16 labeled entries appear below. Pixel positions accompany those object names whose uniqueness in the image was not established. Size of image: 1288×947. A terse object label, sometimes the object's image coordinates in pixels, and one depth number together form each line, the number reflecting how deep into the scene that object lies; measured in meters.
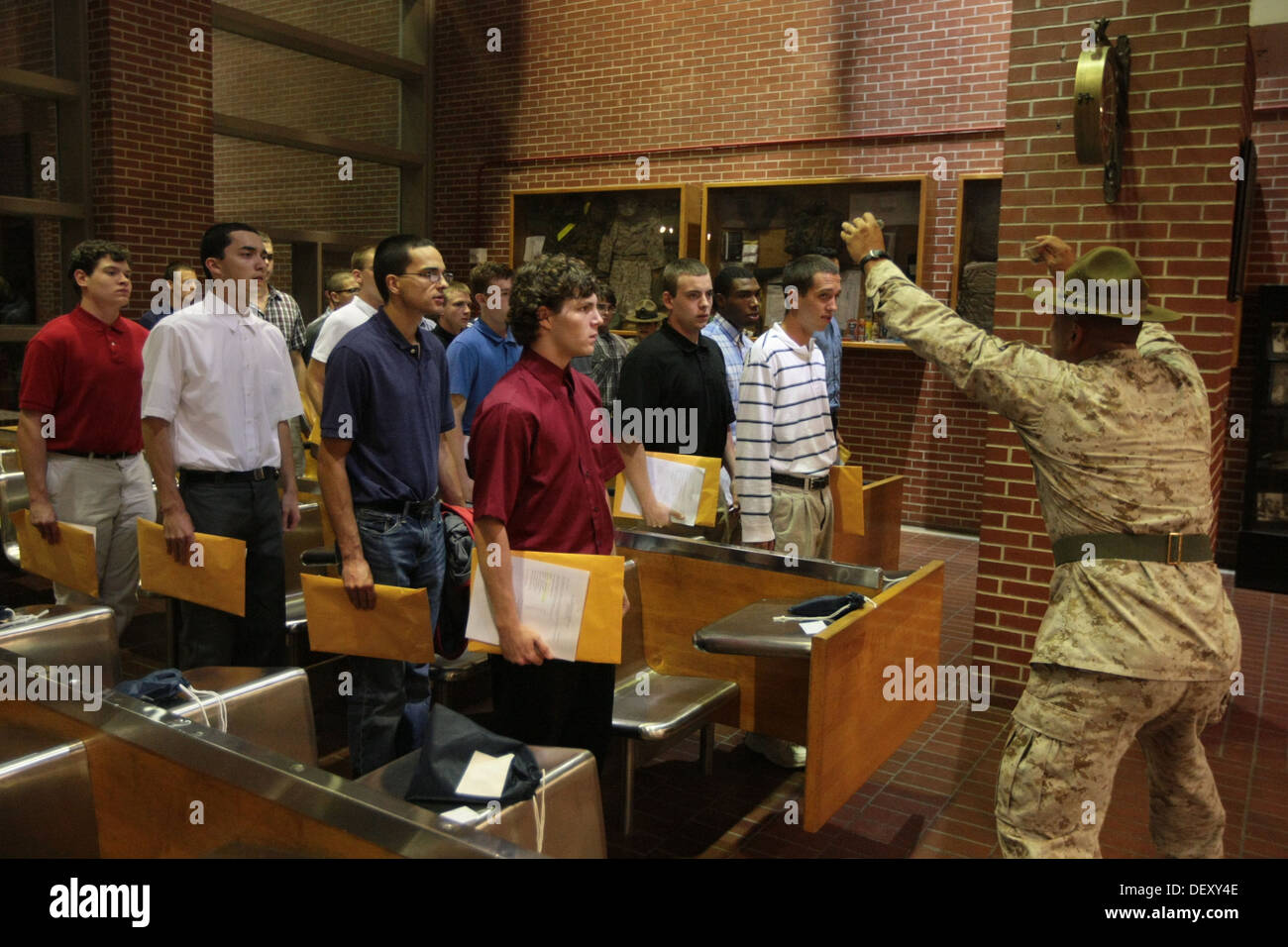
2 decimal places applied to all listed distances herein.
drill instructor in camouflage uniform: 2.37
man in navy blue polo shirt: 3.15
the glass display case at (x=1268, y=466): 7.17
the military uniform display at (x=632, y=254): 9.66
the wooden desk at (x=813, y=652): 2.85
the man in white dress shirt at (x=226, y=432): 3.55
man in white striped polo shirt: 4.07
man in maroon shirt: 2.58
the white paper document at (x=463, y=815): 2.02
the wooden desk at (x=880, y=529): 5.64
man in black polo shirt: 4.31
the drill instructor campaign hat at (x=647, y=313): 7.09
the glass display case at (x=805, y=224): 8.55
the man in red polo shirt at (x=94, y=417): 4.09
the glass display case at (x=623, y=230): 9.52
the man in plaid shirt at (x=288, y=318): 6.86
